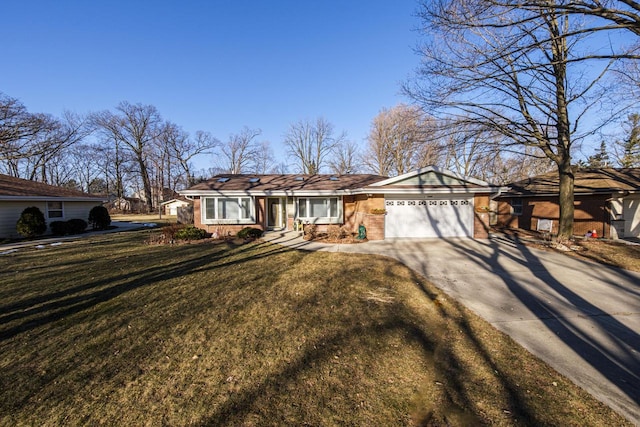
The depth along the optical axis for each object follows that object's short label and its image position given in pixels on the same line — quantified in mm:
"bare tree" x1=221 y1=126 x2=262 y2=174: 44781
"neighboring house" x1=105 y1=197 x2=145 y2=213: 43000
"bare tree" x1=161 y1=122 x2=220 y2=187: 42444
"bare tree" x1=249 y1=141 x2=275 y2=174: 45781
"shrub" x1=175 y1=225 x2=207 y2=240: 12523
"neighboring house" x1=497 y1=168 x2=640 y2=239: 12742
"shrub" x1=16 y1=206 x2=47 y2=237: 13812
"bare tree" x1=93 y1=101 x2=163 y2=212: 39531
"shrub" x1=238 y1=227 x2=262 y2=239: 12992
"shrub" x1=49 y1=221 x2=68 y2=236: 15547
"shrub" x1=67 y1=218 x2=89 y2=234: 16141
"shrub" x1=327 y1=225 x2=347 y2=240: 12547
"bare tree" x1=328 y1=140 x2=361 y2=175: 37219
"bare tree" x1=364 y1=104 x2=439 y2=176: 29062
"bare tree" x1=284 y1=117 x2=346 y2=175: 38156
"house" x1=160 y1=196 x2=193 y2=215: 40594
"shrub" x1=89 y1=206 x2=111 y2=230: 18469
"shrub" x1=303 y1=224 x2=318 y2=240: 12694
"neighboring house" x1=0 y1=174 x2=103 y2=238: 14117
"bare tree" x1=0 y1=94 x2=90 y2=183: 18062
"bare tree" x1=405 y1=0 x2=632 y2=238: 9836
